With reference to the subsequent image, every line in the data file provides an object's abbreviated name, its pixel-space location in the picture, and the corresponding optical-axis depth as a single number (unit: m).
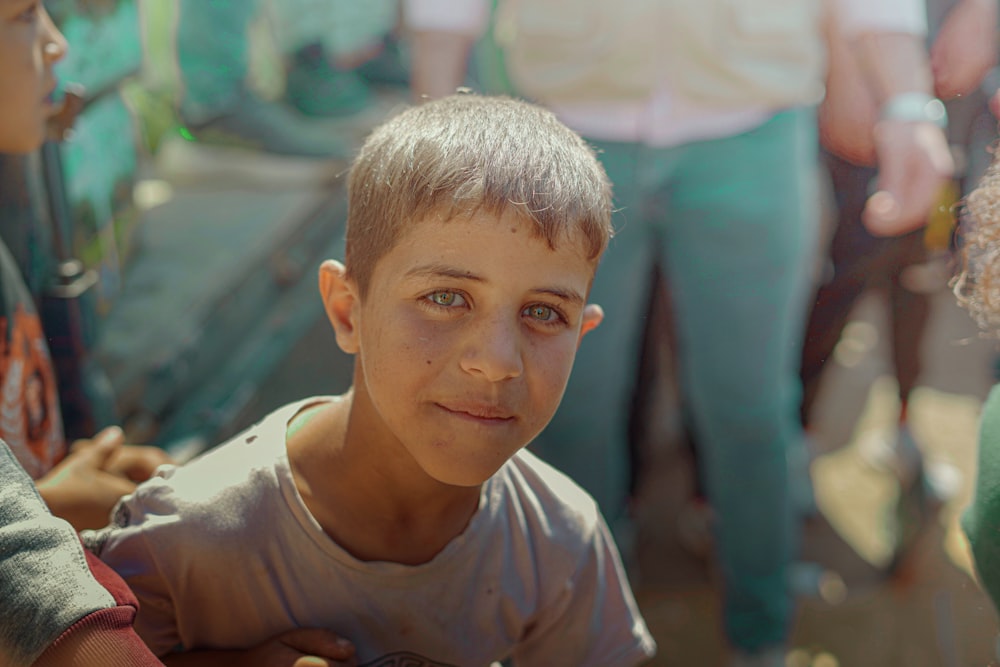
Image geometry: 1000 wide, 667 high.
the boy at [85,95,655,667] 0.93
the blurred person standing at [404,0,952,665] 1.66
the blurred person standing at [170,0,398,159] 2.95
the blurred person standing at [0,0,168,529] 1.11
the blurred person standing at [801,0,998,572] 1.57
